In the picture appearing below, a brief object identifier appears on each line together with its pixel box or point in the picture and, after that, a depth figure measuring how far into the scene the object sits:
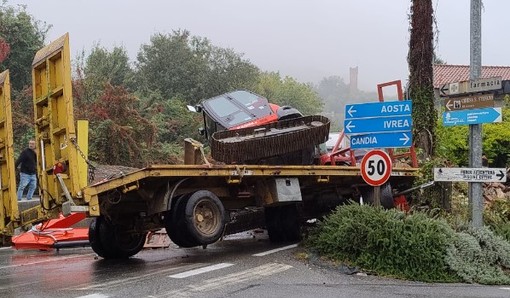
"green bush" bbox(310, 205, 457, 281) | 8.64
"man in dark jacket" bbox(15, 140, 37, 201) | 13.53
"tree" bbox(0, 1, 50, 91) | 28.53
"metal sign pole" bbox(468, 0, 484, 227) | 10.30
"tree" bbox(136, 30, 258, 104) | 45.22
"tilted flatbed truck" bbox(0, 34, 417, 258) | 8.33
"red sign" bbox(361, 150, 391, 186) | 9.88
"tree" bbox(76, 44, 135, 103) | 38.94
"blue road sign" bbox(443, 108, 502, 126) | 10.03
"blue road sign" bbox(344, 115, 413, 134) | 10.38
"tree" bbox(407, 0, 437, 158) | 12.64
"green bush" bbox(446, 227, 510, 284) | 8.61
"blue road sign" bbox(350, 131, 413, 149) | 10.34
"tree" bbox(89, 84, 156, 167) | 20.41
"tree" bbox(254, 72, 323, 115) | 78.88
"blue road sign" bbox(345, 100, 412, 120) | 10.42
